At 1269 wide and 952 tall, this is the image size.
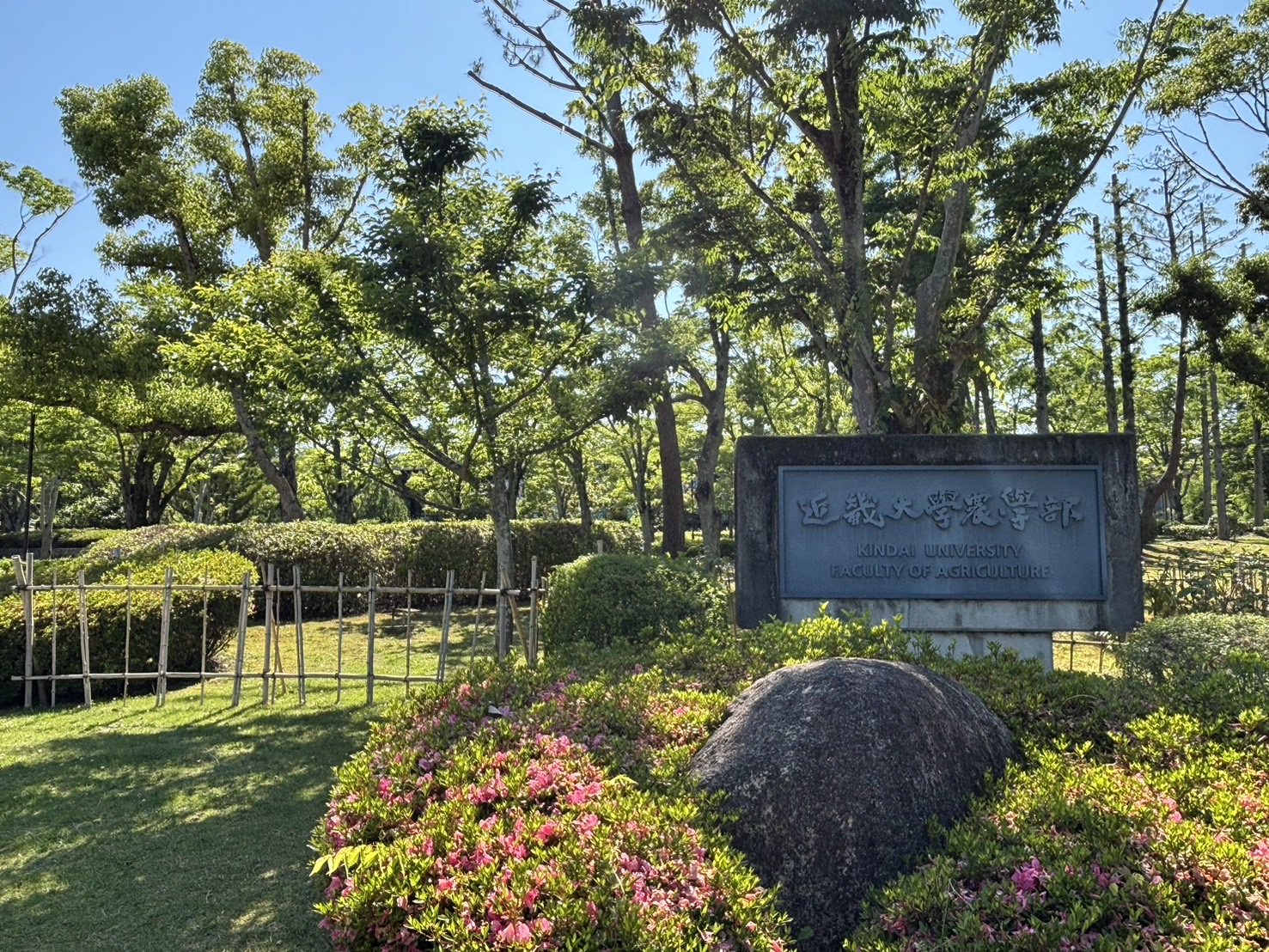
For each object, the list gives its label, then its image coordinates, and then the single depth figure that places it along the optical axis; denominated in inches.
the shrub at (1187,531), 1188.7
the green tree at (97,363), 627.2
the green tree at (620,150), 360.5
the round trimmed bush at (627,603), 248.2
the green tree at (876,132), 334.6
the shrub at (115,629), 328.8
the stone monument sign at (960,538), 285.3
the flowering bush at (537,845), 89.6
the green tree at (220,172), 665.6
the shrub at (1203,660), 147.3
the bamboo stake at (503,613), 304.9
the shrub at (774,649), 166.7
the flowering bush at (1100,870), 87.0
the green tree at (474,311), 317.1
